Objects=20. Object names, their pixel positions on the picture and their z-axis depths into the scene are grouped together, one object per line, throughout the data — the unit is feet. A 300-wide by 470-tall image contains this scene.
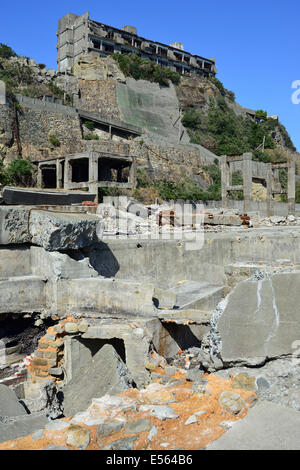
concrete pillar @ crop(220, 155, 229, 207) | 78.43
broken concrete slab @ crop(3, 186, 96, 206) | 26.93
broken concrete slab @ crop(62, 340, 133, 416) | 16.10
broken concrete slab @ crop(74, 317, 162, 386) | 18.74
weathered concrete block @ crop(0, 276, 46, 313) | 22.99
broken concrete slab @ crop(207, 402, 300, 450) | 8.08
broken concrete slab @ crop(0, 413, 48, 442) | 10.71
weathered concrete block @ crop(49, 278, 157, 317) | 21.81
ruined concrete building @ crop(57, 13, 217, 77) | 137.69
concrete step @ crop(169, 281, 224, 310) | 26.50
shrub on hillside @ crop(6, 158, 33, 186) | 70.59
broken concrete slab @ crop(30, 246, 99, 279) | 23.34
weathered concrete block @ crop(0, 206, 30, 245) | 23.47
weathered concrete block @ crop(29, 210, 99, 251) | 23.36
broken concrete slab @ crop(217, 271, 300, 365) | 11.83
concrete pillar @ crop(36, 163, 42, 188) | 75.72
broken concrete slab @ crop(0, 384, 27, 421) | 14.02
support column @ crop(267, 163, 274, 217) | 81.51
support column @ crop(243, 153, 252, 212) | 74.13
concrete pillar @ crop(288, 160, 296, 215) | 83.85
